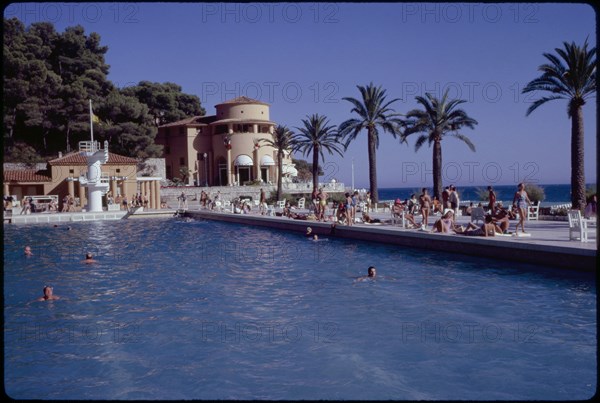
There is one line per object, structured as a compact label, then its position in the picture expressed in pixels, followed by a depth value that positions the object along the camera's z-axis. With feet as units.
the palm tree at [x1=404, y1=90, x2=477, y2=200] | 88.17
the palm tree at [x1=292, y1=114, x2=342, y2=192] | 124.77
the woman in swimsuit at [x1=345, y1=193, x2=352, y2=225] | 65.10
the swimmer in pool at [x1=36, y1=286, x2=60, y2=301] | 35.68
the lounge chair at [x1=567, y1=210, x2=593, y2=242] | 41.37
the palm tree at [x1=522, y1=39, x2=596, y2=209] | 64.23
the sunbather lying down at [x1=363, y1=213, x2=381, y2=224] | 67.26
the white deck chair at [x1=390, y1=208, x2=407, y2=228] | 63.94
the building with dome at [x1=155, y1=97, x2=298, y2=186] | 178.19
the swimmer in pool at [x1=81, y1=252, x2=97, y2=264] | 50.91
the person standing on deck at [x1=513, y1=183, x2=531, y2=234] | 47.37
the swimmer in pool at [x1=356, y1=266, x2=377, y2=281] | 40.31
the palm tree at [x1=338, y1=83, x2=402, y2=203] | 100.37
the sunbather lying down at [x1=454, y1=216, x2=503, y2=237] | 47.39
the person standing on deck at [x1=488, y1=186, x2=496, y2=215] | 55.57
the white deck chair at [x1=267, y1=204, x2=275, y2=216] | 95.19
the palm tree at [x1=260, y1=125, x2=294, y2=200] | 139.44
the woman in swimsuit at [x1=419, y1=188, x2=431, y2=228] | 56.54
